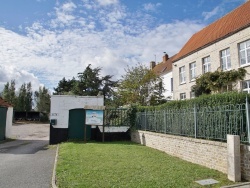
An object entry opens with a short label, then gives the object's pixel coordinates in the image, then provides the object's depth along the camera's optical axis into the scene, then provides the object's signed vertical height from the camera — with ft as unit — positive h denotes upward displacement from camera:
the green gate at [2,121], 72.38 -1.31
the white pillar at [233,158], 24.12 -3.84
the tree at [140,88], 99.96 +12.25
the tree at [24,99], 200.34 +14.49
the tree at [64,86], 200.45 +25.07
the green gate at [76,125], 61.72 -1.88
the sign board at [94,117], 58.36 +0.12
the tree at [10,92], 193.36 +18.84
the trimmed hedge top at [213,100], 28.73 +2.44
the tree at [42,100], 220.78 +15.09
